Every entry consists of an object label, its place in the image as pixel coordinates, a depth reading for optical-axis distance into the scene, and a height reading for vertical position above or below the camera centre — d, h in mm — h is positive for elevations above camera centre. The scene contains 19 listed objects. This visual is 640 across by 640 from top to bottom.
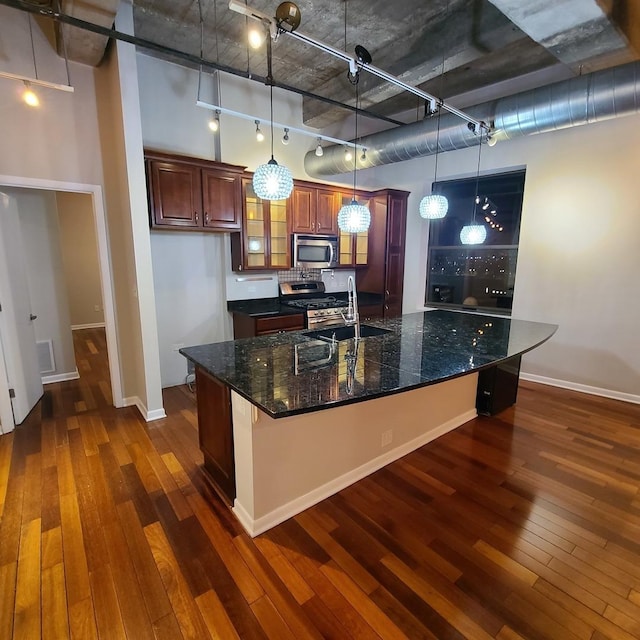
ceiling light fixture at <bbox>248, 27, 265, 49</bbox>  1789 +1094
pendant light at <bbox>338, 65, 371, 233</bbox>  2926 +309
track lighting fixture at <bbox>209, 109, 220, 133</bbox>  3799 +1466
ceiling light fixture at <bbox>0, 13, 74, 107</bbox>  2741 +1292
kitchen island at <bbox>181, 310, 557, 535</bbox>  1762 -862
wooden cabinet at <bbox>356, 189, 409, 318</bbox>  5090 +97
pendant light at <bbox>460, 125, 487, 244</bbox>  3457 +206
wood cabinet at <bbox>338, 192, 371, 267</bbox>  5008 +126
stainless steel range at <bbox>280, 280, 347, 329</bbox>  4409 -623
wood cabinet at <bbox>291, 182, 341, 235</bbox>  4465 +590
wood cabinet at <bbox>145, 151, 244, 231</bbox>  3350 +605
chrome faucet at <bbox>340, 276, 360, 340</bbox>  2772 -489
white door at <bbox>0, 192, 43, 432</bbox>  3049 -600
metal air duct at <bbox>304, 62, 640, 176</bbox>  2678 +1225
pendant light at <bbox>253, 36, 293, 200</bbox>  2316 +481
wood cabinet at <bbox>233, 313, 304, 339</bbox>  3941 -804
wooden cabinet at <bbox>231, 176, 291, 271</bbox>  4055 +213
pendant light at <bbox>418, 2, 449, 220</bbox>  3100 +424
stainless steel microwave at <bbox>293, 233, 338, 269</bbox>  4531 +42
